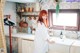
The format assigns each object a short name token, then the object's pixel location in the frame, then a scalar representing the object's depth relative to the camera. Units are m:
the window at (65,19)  1.82
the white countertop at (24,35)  1.84
